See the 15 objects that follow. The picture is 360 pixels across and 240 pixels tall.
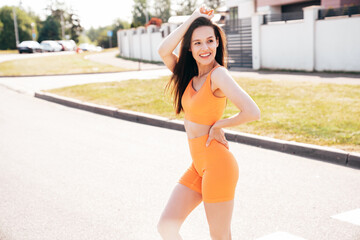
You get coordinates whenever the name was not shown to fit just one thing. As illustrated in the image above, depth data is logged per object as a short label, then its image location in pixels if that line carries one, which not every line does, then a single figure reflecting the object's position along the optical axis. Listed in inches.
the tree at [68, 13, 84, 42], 4160.9
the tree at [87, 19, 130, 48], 3161.9
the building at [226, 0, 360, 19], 1008.9
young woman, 97.7
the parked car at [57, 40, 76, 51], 2459.2
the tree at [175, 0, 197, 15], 3843.5
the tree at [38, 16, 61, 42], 3474.4
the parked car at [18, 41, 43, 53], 2106.8
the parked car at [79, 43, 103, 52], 2442.2
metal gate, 792.9
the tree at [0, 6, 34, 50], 3068.4
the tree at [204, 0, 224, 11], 3605.6
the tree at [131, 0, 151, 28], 4170.8
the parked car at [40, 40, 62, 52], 2282.5
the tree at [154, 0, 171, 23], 4237.2
